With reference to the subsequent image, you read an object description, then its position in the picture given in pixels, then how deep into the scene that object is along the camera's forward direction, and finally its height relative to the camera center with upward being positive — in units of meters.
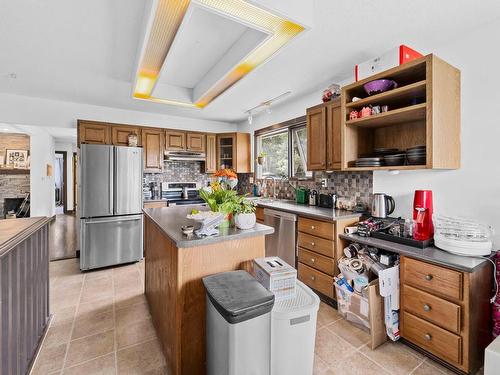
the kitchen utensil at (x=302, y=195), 3.65 -0.16
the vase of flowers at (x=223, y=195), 1.76 -0.08
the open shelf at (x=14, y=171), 6.09 +0.38
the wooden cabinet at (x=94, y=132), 3.90 +0.89
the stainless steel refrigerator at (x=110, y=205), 3.51 -0.30
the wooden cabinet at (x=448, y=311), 1.59 -0.91
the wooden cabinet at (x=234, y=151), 5.06 +0.72
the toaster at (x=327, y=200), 3.12 -0.22
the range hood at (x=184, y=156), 4.67 +0.60
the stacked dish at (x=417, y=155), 2.05 +0.26
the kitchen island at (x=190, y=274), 1.51 -0.59
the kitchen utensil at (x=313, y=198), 3.45 -0.20
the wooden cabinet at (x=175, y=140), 4.61 +0.89
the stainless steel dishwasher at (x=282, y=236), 2.98 -0.68
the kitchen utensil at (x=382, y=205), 2.43 -0.21
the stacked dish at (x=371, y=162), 2.37 +0.23
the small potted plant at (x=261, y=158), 4.69 +0.53
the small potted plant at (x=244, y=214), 1.74 -0.21
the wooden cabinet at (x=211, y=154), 5.07 +0.66
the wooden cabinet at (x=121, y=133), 4.11 +0.91
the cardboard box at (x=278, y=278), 1.46 -0.59
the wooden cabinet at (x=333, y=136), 2.79 +0.59
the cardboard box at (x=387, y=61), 2.10 +1.15
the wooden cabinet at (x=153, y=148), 4.40 +0.70
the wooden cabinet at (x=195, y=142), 4.84 +0.90
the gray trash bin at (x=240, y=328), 1.16 -0.73
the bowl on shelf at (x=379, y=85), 2.23 +0.94
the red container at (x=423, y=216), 1.99 -0.27
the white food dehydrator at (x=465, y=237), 1.72 -0.40
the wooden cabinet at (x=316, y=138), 2.99 +0.61
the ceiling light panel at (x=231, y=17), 1.68 +1.29
